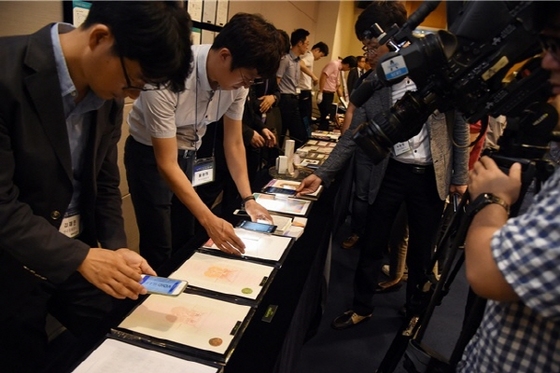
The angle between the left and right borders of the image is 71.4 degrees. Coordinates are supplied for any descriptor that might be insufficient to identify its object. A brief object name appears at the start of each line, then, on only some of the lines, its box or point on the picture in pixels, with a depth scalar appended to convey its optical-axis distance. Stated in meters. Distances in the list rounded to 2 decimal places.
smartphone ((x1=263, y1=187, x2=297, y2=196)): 1.81
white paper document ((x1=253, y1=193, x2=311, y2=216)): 1.62
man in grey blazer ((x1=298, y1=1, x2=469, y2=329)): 1.59
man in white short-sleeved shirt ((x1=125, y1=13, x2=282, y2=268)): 1.27
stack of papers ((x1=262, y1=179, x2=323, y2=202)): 1.81
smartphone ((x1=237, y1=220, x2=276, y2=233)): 1.36
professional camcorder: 0.69
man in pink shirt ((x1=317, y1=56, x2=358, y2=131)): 5.45
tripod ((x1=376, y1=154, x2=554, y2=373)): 0.72
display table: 0.83
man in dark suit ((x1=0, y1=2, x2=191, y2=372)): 0.76
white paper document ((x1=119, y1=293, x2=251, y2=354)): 0.83
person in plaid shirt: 0.52
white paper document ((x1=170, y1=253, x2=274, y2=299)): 1.02
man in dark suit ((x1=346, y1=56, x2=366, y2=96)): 5.54
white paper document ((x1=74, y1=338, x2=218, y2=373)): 0.74
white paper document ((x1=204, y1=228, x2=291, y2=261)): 1.21
